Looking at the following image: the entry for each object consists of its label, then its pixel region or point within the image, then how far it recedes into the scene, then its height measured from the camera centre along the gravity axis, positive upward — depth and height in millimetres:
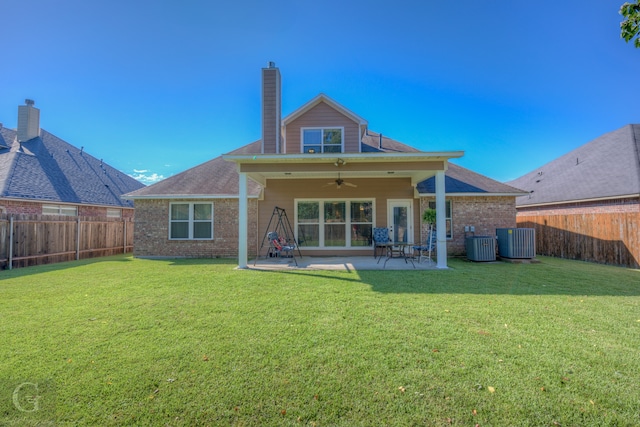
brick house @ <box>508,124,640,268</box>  9359 +901
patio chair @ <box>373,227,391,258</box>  10266 -487
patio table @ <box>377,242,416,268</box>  9266 -1117
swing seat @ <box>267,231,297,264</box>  10680 -1048
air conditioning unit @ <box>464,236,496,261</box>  9750 -880
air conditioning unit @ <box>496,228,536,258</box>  9625 -692
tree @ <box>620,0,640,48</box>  3213 +2319
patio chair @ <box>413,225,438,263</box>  8809 -798
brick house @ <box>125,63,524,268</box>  11078 +760
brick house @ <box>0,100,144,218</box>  11422 +2212
